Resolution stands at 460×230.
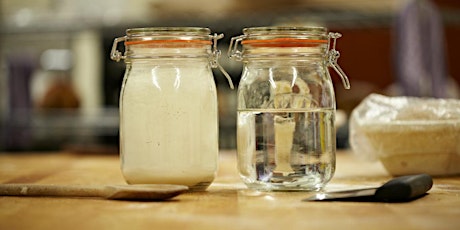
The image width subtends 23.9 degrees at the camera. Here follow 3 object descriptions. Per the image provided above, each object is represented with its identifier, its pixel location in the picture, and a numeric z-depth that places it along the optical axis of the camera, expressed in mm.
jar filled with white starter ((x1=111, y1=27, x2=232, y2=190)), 1161
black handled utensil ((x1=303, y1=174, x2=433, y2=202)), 1069
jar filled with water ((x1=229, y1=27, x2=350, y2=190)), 1151
